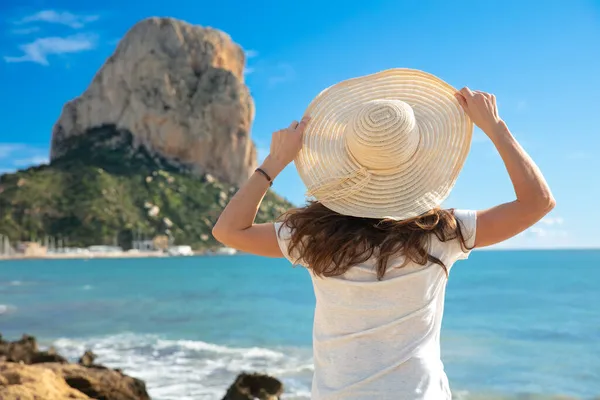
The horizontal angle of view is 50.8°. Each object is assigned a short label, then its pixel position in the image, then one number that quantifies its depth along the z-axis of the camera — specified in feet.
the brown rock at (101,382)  19.43
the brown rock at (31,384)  14.19
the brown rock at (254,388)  22.45
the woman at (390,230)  5.43
